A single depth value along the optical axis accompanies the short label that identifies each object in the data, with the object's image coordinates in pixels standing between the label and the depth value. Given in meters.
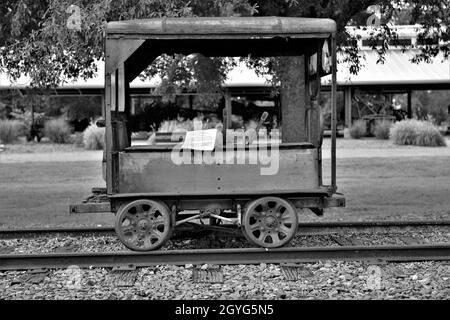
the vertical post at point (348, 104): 32.50
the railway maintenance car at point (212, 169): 6.82
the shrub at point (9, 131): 30.86
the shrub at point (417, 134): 27.25
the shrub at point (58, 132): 31.11
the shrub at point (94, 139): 27.45
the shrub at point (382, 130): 31.06
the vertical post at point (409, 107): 34.18
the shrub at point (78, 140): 29.31
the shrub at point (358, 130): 31.66
